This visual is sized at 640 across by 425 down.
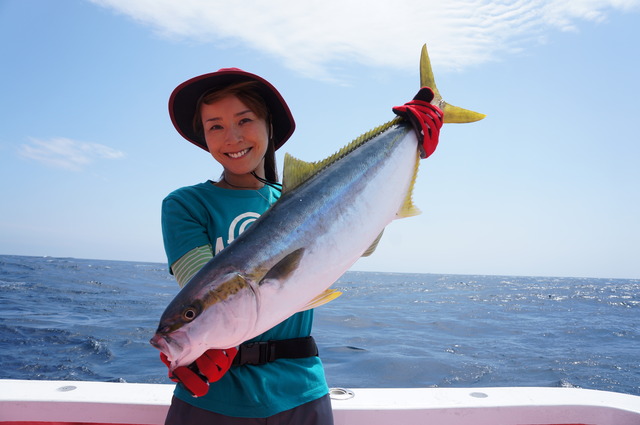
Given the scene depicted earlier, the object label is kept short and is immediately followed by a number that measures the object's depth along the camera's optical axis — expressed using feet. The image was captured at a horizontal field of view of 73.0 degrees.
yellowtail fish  4.76
